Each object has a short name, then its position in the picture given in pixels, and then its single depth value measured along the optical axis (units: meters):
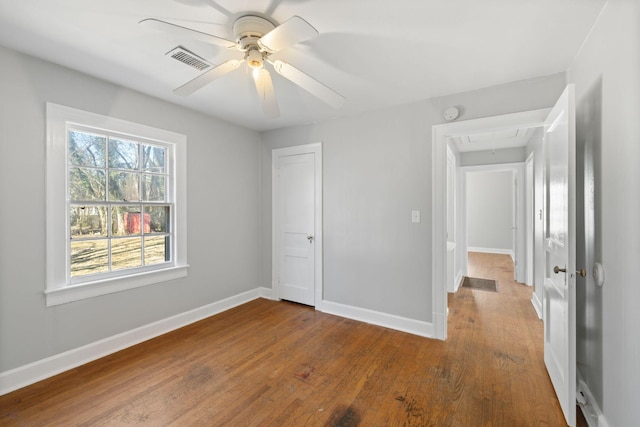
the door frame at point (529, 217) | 4.27
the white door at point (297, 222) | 3.72
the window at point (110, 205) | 2.26
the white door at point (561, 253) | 1.68
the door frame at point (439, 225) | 2.85
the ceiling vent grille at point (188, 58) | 2.01
